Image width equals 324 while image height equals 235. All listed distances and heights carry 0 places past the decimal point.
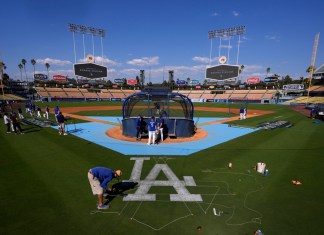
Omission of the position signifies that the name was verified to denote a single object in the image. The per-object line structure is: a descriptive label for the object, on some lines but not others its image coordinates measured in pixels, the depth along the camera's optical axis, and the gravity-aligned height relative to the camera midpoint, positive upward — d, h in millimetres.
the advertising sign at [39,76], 84938 +4733
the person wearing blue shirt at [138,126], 15320 -3067
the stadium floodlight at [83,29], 72750 +22658
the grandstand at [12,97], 69200 -4040
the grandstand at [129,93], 74000 -2531
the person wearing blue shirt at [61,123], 16328 -3066
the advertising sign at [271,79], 88088 +4861
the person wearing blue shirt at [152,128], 14000 -2879
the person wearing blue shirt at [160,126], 15392 -2993
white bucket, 9266 -3698
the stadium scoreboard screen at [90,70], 76606 +6952
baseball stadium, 5758 -3993
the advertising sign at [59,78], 87062 +4101
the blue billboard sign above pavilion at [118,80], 102750 +4082
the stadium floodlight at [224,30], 73250 +22618
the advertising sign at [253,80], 87938 +4272
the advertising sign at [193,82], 103975 +3602
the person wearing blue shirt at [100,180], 6402 -3054
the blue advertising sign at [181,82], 101919 +3434
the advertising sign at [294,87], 78312 +1217
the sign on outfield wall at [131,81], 100819 +3338
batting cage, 16447 -3087
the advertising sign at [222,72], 77500 +6977
